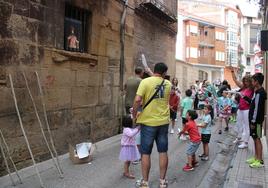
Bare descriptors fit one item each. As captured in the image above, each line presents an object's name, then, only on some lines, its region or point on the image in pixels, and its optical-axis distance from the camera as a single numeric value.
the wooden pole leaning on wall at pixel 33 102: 6.43
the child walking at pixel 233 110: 13.40
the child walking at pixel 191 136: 6.74
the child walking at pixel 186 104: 10.34
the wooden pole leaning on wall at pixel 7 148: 5.78
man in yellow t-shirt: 5.43
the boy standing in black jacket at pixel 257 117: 6.73
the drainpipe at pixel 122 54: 10.55
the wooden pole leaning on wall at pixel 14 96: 5.95
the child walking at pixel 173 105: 10.92
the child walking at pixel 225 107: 11.83
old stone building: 6.30
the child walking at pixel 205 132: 7.55
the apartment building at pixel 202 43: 55.22
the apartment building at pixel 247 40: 78.12
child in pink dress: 6.20
